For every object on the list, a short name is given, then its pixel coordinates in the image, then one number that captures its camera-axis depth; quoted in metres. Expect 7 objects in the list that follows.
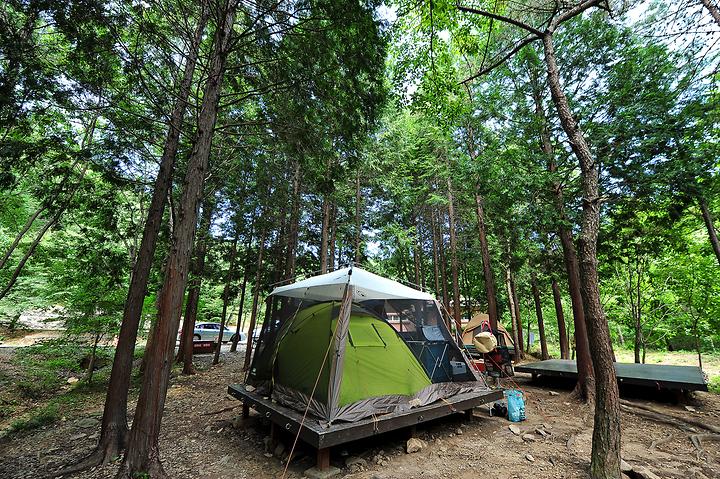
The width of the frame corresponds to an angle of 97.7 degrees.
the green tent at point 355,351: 4.30
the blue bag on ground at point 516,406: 5.57
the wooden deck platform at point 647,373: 6.14
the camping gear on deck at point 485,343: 8.52
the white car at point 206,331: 16.22
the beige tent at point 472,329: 11.16
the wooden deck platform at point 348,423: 3.72
